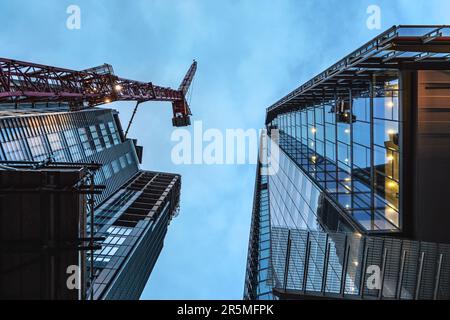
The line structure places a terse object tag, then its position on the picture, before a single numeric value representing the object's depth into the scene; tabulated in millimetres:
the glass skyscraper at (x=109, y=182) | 50312
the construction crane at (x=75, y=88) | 24812
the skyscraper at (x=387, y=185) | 12227
